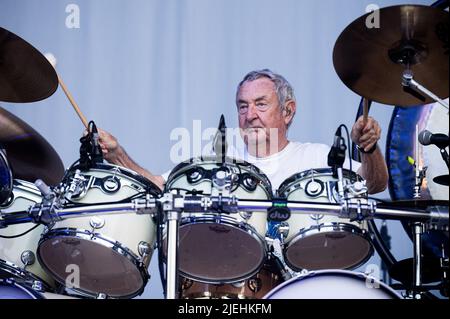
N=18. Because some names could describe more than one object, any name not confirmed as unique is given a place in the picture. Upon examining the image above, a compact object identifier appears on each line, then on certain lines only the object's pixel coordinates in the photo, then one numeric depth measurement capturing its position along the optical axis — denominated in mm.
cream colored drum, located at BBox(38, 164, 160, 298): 5219
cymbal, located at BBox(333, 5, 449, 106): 5145
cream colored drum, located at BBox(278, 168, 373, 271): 5367
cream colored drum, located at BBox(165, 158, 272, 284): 5137
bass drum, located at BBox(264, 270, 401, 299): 4273
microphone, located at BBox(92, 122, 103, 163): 5352
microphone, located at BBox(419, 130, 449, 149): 5020
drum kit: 4797
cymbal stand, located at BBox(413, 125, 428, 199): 5745
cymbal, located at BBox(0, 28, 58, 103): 5734
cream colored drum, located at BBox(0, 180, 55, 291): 5602
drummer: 6441
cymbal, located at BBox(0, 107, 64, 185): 6117
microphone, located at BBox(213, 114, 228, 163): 4723
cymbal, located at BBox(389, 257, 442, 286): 5555
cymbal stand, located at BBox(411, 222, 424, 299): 5156
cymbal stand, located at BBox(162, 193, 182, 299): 4398
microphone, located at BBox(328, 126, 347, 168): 5035
